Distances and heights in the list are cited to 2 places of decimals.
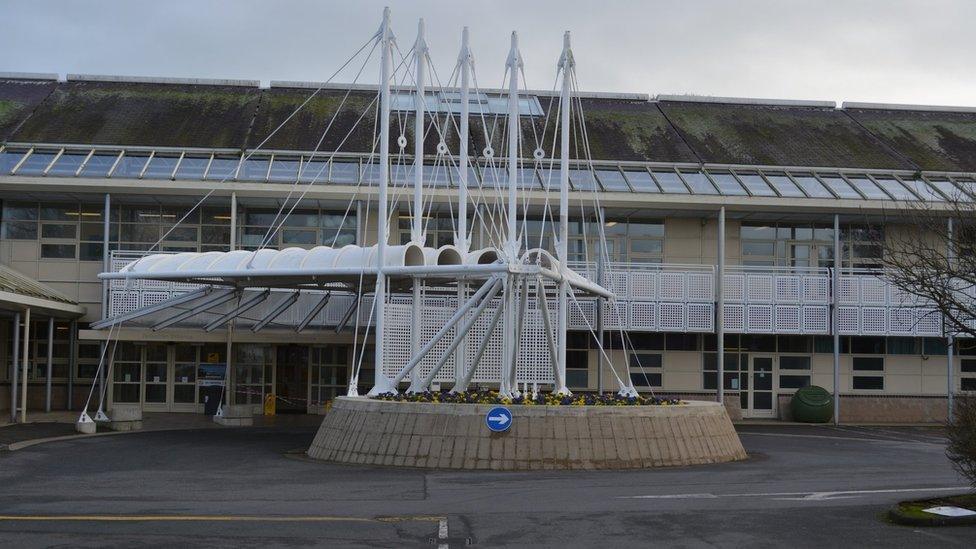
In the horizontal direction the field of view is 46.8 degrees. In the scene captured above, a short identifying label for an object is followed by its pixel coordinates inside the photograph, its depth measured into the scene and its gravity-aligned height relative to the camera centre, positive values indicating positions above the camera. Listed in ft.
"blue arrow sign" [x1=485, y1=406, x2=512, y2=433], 56.95 -4.63
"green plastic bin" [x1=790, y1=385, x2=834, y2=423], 103.40 -6.64
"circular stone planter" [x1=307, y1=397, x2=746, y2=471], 56.85 -5.67
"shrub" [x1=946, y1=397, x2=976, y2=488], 40.09 -3.65
